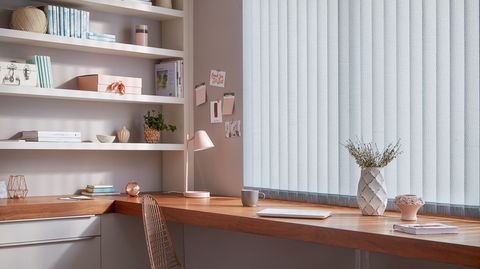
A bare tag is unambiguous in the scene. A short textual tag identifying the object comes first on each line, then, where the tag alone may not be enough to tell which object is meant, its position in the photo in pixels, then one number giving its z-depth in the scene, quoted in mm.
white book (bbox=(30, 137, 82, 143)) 4172
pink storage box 4383
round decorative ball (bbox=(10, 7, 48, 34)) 4113
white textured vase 3314
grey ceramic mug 3781
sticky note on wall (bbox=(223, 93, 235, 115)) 4516
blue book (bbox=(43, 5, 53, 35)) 4204
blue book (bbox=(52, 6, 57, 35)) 4219
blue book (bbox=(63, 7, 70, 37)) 4266
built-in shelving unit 4234
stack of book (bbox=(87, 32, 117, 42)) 4375
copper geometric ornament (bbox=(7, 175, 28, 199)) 4188
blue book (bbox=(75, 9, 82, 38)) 4312
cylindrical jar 4664
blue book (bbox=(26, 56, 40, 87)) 4184
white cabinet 3714
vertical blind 3211
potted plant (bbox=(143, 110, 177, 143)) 4727
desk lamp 4332
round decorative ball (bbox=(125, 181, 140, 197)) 4422
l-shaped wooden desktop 2480
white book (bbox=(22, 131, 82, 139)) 4166
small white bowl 4512
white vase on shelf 4625
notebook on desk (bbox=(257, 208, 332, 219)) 3156
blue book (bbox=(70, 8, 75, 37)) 4289
